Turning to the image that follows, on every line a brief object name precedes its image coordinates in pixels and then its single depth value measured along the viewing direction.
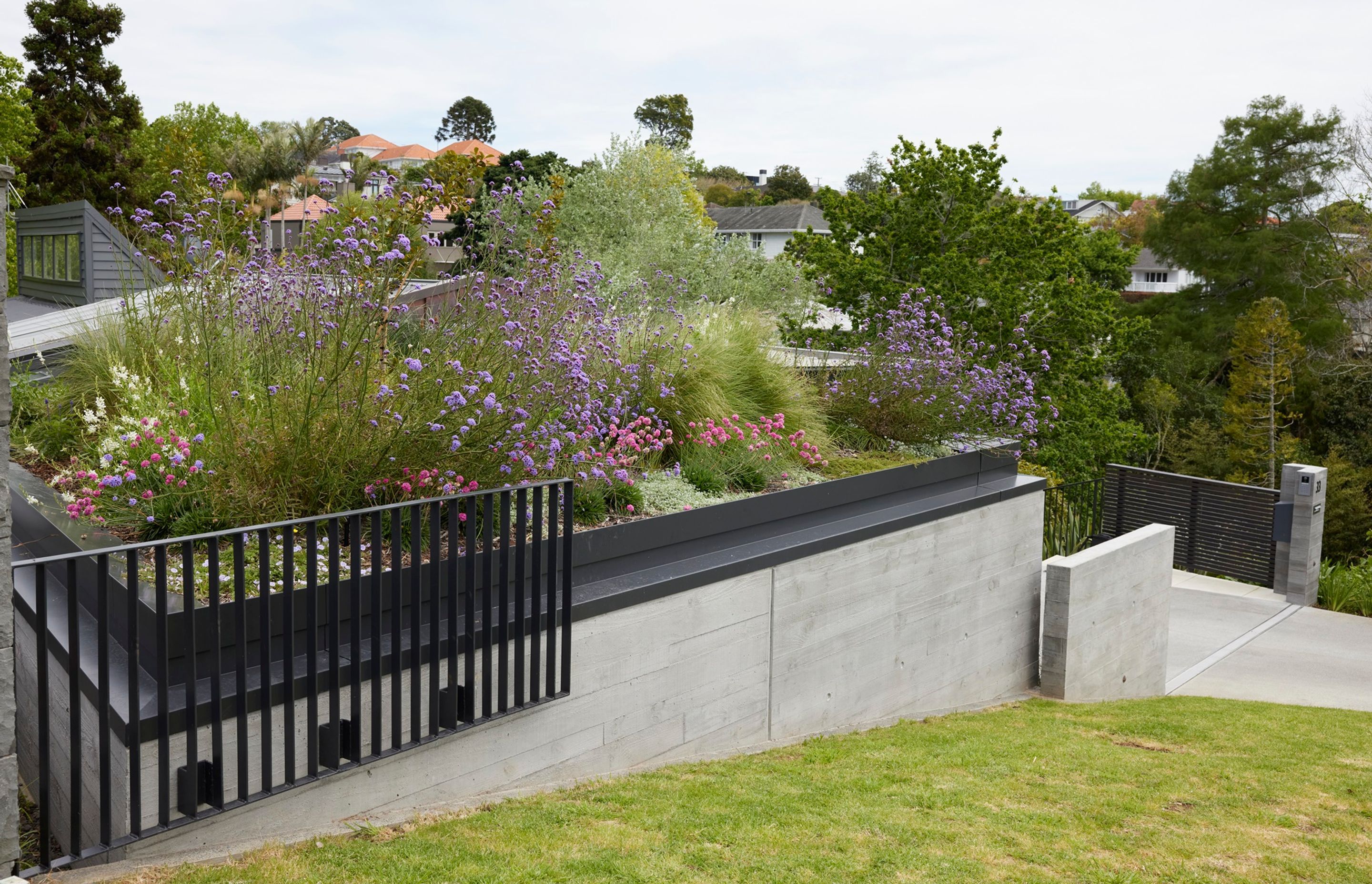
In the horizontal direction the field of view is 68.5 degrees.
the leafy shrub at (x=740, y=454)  5.96
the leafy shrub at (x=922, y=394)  7.68
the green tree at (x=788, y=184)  70.25
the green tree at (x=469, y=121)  85.75
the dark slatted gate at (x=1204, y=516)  13.24
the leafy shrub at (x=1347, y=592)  12.23
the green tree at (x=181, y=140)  28.48
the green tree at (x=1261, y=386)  27.78
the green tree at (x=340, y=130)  103.00
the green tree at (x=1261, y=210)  32.00
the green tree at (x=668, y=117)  68.62
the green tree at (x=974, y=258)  14.74
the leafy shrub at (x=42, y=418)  5.56
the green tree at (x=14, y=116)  25.91
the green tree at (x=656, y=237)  16.75
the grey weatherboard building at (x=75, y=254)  13.30
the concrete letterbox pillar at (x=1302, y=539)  12.34
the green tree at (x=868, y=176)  76.75
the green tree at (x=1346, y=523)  25.12
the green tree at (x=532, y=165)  35.69
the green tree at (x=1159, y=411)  30.88
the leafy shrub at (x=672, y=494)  5.46
